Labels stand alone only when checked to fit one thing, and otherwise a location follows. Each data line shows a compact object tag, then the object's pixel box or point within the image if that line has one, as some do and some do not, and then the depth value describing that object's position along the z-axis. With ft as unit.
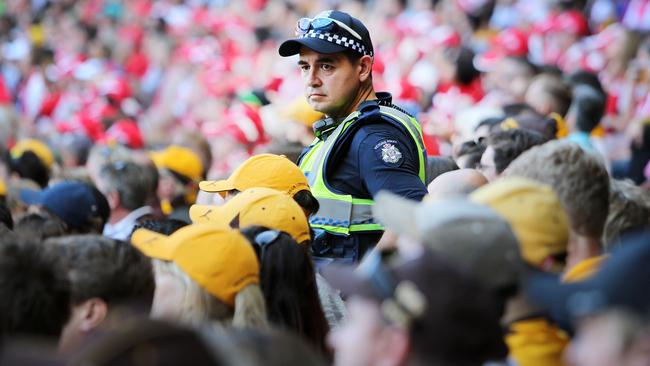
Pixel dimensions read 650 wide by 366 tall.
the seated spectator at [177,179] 54.29
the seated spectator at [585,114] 53.06
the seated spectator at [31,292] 20.76
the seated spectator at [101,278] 22.98
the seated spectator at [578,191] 26.30
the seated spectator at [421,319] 17.10
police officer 31.32
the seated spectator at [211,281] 23.75
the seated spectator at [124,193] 46.16
